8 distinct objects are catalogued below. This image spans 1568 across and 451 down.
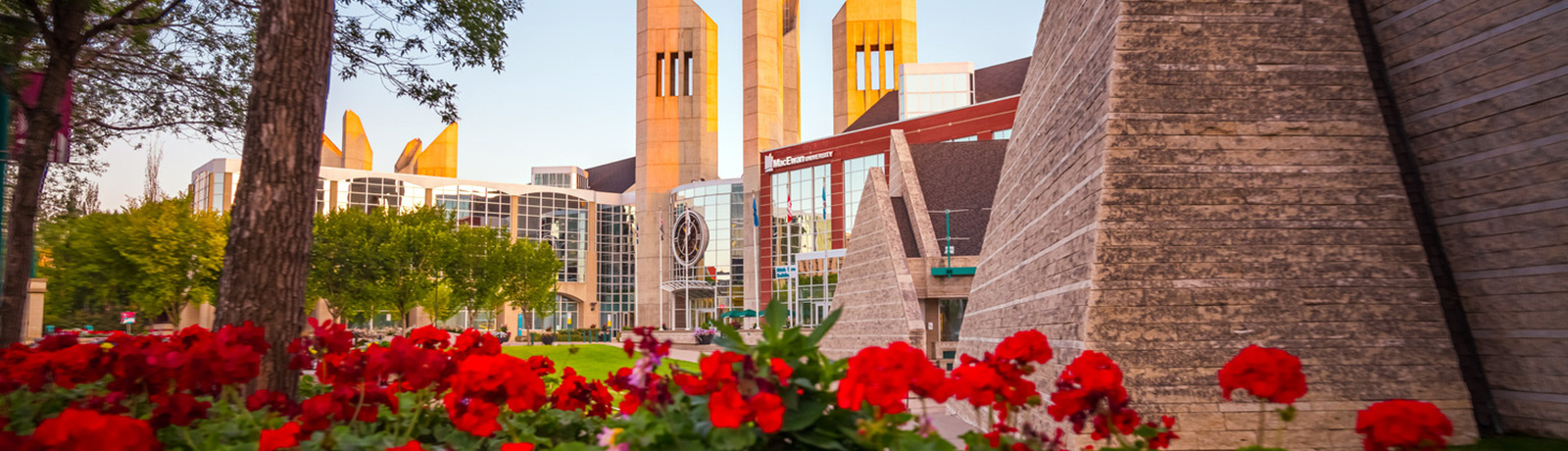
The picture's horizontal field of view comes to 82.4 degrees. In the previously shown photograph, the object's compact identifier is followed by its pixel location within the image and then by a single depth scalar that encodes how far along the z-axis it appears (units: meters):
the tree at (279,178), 5.66
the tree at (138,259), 38.19
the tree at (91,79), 11.05
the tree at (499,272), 50.56
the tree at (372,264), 44.69
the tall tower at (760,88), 71.38
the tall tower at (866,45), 77.38
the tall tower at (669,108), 77.12
